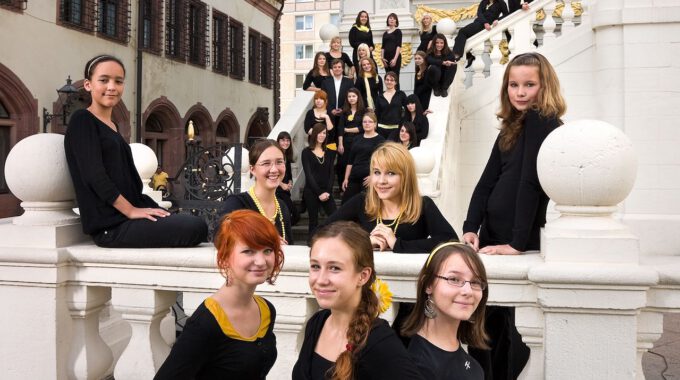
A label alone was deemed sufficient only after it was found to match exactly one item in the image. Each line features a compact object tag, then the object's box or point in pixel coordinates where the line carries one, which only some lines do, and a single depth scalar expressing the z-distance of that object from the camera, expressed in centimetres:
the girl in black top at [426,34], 1055
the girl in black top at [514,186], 269
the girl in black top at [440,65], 960
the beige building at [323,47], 1231
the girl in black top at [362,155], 752
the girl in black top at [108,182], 285
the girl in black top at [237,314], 218
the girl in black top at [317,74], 1026
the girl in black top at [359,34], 1106
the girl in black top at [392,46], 1078
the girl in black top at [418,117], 882
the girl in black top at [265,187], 342
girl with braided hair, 197
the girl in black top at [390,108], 888
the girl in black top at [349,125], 888
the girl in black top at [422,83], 967
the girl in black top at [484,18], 1030
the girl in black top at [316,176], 800
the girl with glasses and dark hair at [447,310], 219
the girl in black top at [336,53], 1037
